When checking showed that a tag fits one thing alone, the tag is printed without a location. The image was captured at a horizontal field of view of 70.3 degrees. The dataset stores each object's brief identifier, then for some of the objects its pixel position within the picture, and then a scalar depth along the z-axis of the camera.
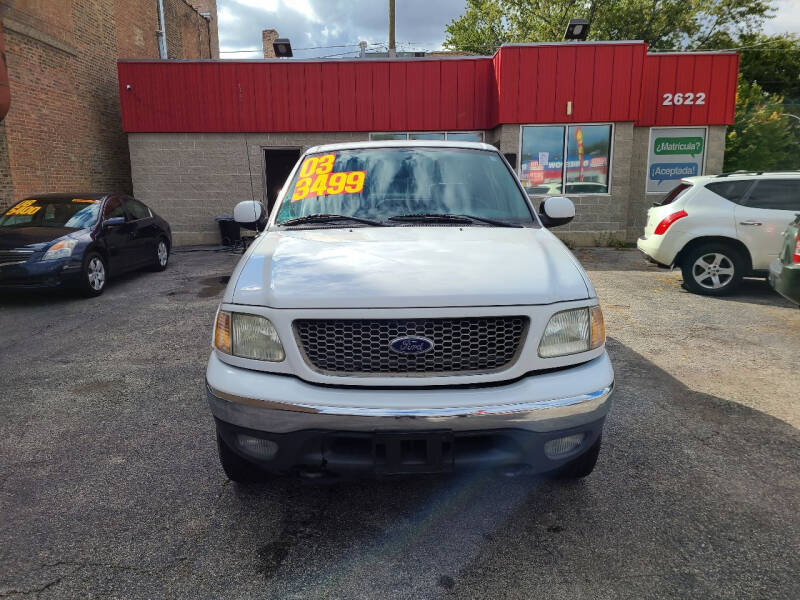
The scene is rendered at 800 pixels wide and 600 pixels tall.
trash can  14.07
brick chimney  33.03
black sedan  7.42
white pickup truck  2.24
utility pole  20.62
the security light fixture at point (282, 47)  16.34
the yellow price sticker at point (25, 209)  8.46
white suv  7.55
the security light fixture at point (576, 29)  14.45
